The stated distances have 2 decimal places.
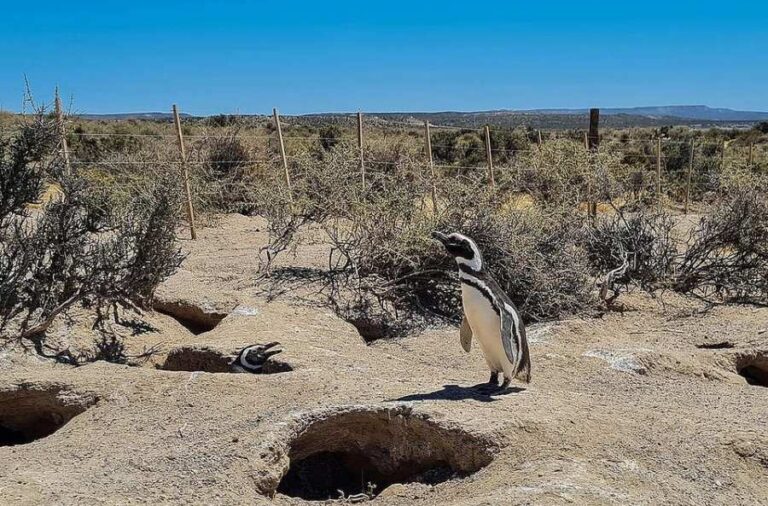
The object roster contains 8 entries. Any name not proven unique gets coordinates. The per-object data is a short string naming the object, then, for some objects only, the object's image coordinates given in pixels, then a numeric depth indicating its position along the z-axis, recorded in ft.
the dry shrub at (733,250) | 33.76
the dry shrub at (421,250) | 29.58
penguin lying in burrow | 21.86
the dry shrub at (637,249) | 34.27
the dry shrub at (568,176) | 34.83
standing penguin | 18.71
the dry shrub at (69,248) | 22.81
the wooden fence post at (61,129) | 22.99
